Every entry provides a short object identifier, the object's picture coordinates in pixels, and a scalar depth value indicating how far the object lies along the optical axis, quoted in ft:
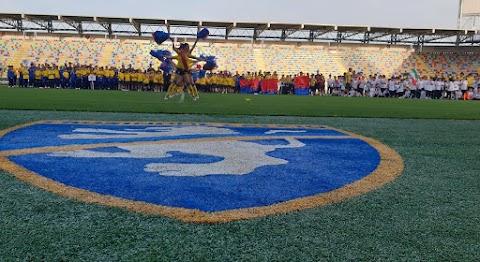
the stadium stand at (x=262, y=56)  122.31
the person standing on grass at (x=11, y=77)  86.03
